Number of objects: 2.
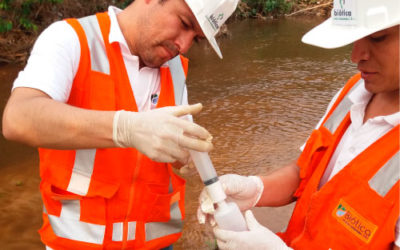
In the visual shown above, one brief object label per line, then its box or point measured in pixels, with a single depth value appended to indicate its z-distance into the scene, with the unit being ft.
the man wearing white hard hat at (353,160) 4.84
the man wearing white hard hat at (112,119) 4.75
